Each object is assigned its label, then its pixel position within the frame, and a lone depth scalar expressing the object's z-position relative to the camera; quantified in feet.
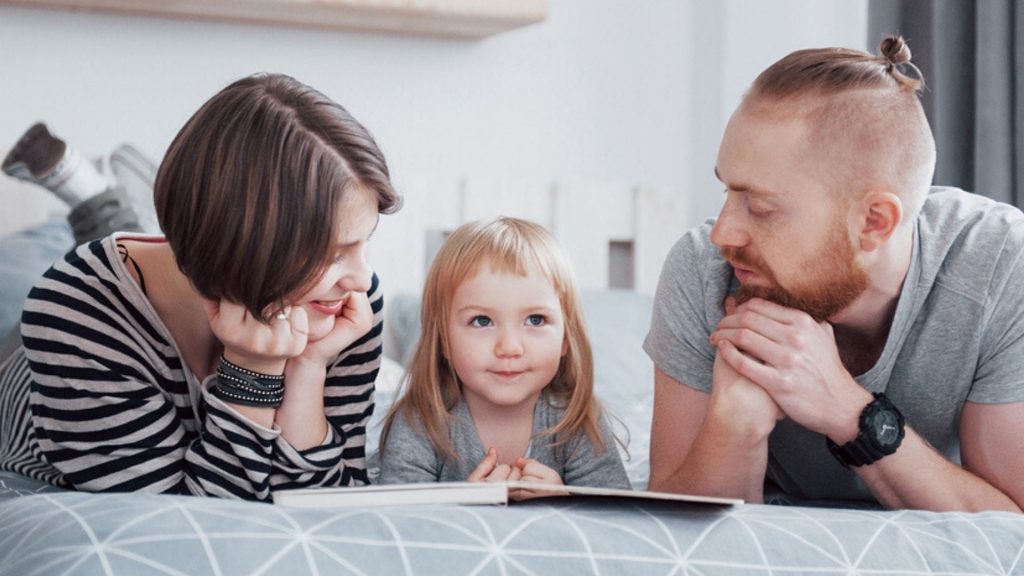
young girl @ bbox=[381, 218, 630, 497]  4.42
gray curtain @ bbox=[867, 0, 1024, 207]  6.54
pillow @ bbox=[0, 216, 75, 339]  6.08
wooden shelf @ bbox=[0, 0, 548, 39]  7.95
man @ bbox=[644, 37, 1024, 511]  3.92
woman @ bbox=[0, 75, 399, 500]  3.38
